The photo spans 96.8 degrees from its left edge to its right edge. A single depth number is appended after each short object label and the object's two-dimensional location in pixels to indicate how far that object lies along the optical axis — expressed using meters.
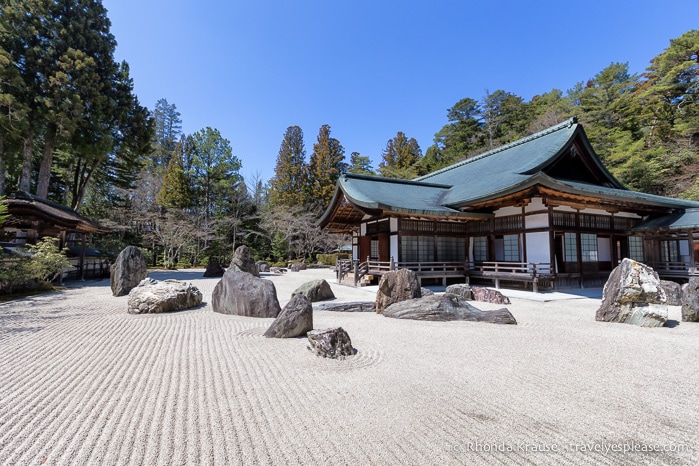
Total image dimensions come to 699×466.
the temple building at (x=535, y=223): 10.59
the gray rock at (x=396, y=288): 7.34
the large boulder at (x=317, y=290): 9.10
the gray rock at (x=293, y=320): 5.07
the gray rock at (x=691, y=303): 6.04
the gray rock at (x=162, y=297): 7.28
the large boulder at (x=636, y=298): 5.77
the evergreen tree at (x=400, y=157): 38.52
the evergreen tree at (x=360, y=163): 41.97
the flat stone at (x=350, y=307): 7.72
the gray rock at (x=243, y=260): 12.45
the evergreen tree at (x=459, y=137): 36.81
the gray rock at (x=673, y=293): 7.87
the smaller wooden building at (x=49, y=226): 12.85
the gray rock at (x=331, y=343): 4.12
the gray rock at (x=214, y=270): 17.67
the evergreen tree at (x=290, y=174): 32.46
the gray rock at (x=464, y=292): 8.97
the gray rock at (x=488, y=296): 8.51
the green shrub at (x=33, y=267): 9.51
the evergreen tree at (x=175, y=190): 26.78
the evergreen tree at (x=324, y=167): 33.47
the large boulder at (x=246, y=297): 6.92
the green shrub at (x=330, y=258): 29.36
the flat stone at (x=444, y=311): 6.24
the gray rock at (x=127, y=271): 10.05
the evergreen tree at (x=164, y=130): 37.41
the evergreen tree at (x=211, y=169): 28.22
